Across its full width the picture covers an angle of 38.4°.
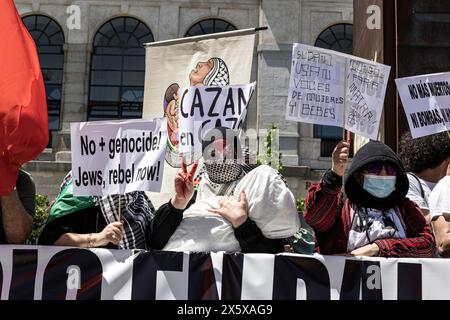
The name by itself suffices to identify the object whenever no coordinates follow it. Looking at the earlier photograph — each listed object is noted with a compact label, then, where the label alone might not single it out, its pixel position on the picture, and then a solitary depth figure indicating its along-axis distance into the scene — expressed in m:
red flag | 3.56
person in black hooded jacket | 3.75
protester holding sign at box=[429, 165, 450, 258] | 3.86
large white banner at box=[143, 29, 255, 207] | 7.38
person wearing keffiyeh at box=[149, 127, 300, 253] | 3.71
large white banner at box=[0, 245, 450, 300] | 3.70
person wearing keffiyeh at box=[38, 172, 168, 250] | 3.82
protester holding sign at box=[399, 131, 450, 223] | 4.54
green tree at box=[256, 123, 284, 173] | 14.96
